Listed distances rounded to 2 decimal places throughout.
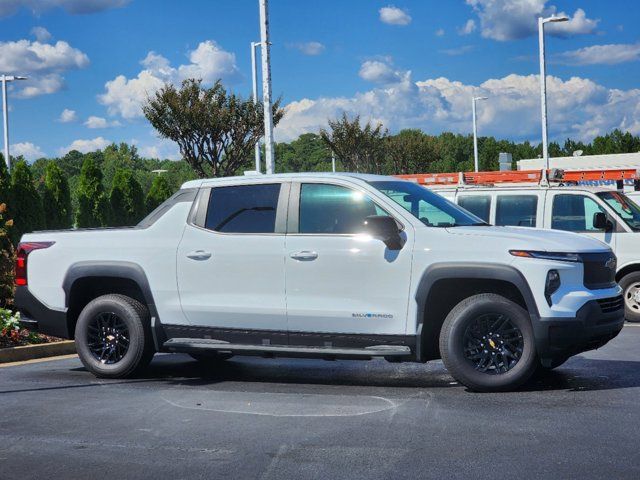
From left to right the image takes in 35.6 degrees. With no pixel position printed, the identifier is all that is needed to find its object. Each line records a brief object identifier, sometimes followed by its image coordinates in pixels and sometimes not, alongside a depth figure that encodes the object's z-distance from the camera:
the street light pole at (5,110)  40.28
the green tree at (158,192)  43.50
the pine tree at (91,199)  36.19
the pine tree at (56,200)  33.41
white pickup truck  8.51
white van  14.80
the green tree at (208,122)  40.28
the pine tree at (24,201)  29.31
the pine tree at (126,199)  39.16
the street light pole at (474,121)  60.60
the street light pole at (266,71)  24.09
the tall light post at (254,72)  41.70
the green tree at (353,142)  63.00
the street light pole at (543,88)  35.47
